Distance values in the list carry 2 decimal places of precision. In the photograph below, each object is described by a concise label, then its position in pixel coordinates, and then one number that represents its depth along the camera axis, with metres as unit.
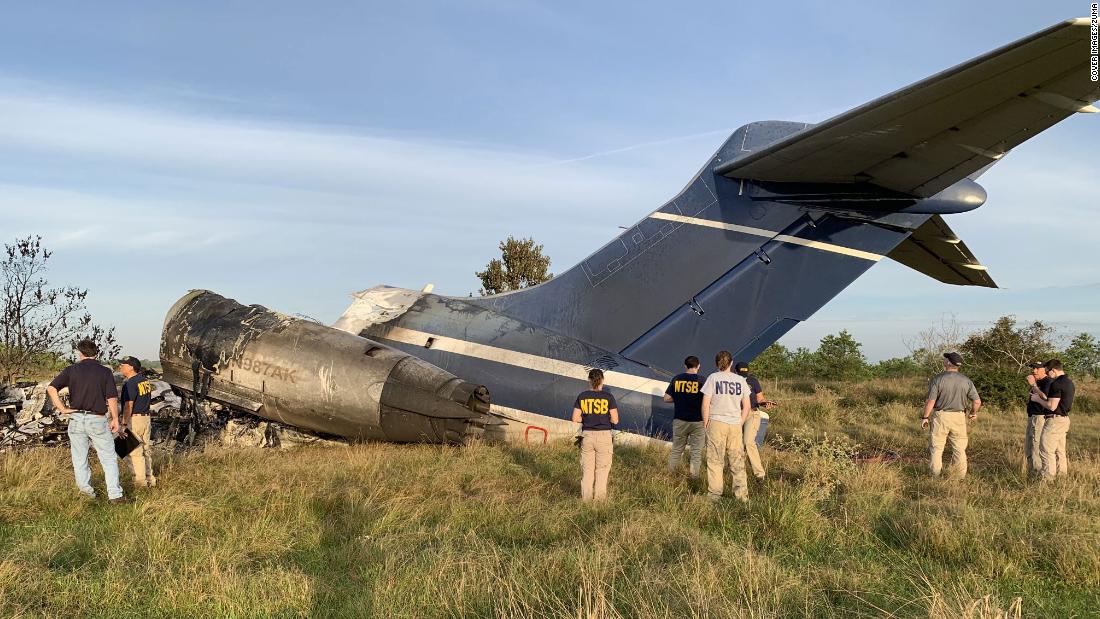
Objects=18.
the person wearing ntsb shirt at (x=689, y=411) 8.76
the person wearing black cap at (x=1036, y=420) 9.20
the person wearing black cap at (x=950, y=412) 8.89
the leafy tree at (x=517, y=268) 33.91
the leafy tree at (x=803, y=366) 36.75
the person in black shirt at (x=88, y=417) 7.35
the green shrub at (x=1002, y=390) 20.00
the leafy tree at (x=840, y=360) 35.56
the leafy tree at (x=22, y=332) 16.75
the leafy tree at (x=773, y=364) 36.25
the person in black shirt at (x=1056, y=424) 9.00
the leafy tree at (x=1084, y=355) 34.62
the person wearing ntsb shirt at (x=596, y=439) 7.23
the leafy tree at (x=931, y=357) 31.32
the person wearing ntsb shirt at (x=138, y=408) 8.10
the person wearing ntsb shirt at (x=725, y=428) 7.44
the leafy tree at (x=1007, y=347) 27.76
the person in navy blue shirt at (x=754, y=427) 8.67
